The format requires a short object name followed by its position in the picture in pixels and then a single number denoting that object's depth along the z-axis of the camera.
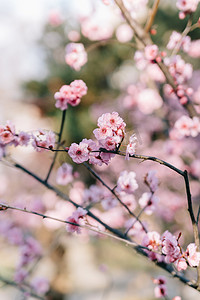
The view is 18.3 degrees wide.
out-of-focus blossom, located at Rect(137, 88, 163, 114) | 2.71
